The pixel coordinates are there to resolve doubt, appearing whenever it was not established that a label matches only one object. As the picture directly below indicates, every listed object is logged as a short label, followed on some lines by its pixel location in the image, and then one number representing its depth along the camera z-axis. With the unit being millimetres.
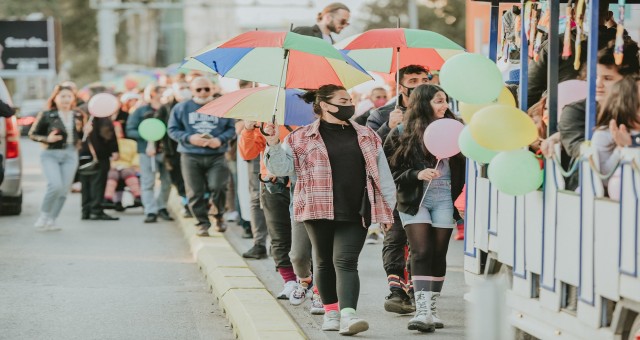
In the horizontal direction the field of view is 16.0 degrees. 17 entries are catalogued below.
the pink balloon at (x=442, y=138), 15021
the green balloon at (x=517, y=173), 11838
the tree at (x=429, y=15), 138023
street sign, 76154
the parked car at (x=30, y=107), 98765
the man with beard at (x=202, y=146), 26110
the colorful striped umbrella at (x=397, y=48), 16806
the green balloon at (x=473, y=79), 12860
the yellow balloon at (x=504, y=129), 11888
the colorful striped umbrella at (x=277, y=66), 15798
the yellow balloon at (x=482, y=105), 13739
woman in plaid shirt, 14617
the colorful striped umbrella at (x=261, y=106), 16202
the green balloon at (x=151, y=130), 30243
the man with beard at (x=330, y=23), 20392
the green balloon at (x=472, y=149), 13156
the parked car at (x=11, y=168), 30819
